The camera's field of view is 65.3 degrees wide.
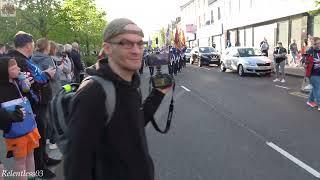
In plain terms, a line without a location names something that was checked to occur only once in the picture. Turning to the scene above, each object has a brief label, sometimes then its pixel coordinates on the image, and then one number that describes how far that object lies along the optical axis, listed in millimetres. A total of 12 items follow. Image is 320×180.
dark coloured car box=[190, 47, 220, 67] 18488
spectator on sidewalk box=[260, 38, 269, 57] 16492
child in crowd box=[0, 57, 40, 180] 2628
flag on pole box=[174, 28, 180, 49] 14958
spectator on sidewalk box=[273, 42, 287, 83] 10189
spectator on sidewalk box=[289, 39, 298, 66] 15804
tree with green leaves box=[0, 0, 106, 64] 16540
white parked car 12405
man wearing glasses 1270
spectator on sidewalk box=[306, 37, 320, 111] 6073
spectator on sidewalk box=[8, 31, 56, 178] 2972
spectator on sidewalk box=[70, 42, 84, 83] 6618
